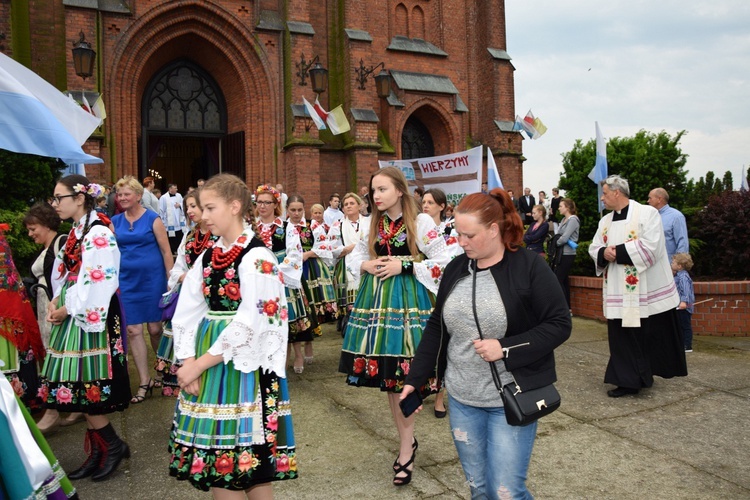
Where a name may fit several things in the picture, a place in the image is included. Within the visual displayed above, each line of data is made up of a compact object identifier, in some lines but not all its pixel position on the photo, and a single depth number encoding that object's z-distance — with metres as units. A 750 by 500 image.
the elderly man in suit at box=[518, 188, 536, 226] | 17.80
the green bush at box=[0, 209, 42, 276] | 6.37
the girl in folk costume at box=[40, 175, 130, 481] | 3.95
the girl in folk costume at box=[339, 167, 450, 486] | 4.21
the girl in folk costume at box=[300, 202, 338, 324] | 7.41
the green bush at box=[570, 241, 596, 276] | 10.13
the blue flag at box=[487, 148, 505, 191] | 10.95
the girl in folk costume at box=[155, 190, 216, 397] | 5.01
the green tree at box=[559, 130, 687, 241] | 10.13
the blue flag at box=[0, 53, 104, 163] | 4.62
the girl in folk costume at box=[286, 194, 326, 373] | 6.80
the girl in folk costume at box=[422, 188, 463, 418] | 6.30
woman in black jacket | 2.55
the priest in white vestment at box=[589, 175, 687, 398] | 5.68
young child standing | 7.40
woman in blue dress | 5.75
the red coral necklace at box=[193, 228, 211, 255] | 4.77
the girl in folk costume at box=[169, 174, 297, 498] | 2.62
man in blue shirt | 7.51
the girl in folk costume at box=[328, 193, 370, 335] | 7.65
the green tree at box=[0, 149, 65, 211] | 6.86
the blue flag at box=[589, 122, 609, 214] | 9.82
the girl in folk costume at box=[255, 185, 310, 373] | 5.88
